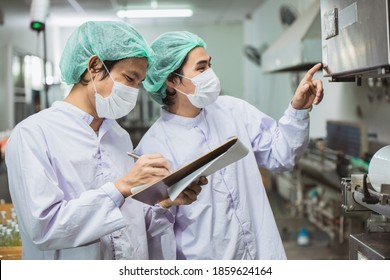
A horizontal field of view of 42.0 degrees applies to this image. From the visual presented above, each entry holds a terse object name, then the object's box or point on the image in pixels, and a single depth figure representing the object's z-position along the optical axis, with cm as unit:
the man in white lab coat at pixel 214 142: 141
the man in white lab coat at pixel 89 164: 113
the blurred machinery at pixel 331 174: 293
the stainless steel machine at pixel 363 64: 106
